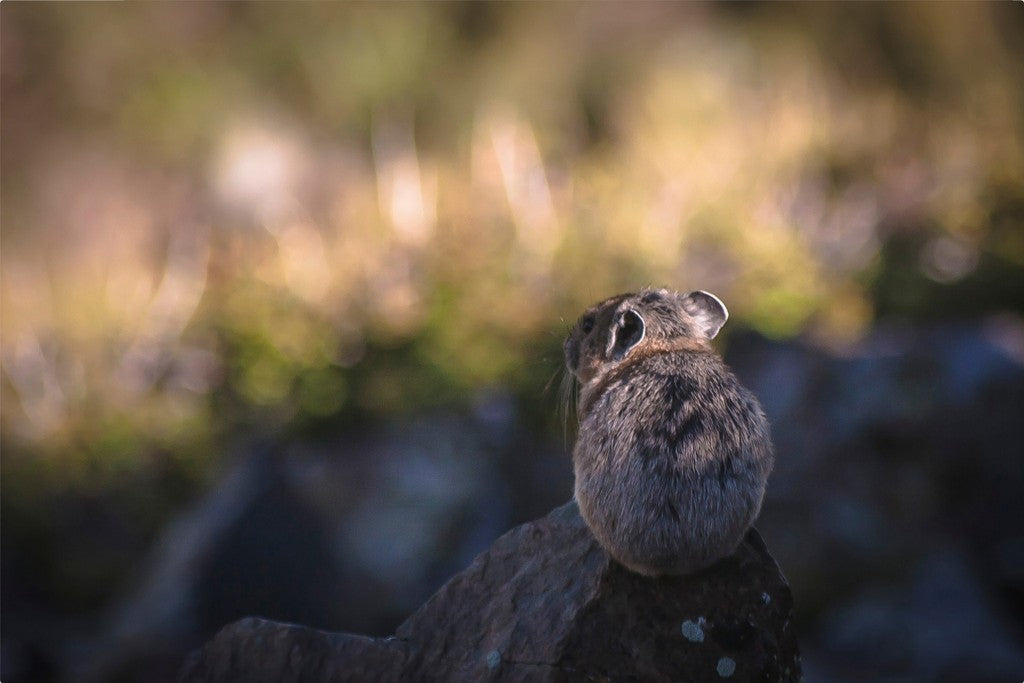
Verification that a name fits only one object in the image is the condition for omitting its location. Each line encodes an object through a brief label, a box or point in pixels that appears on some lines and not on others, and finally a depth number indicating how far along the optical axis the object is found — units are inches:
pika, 316.8
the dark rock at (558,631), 321.7
